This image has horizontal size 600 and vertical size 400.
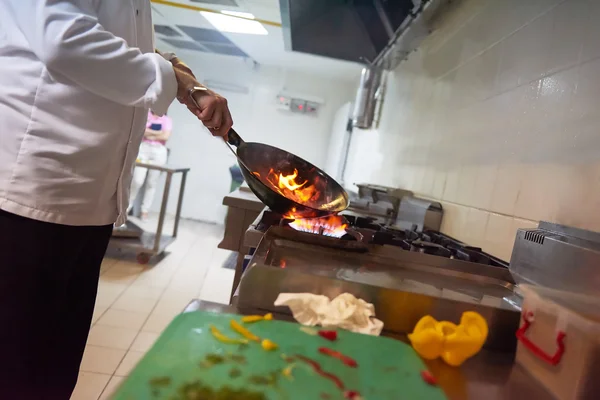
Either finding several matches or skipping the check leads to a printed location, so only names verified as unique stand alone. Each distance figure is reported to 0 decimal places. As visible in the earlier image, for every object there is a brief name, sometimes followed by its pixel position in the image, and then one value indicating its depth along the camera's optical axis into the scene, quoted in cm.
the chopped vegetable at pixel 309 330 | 57
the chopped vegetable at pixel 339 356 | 51
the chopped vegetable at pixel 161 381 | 41
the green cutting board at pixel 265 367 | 42
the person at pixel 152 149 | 436
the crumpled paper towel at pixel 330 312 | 61
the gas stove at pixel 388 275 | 65
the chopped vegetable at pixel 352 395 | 45
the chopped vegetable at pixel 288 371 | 46
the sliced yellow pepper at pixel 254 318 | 57
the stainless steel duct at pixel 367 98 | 294
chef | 79
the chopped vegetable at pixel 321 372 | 47
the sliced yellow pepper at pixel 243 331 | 53
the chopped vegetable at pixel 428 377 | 50
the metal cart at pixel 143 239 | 313
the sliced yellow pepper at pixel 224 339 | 51
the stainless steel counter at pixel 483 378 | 53
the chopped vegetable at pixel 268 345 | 51
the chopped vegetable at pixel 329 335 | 56
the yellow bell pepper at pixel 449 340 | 58
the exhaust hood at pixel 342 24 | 162
